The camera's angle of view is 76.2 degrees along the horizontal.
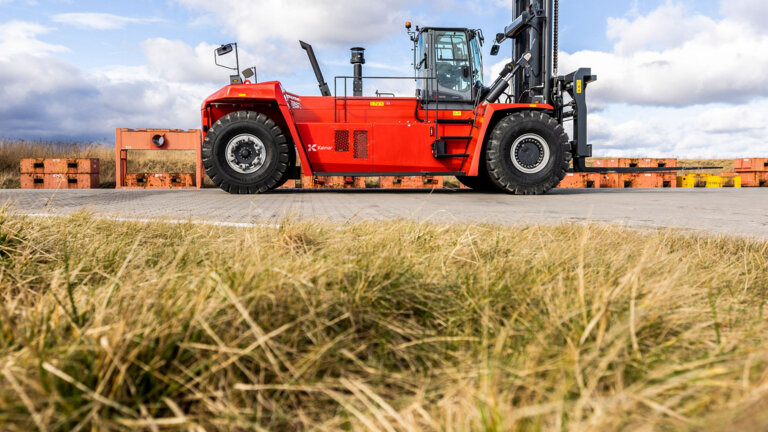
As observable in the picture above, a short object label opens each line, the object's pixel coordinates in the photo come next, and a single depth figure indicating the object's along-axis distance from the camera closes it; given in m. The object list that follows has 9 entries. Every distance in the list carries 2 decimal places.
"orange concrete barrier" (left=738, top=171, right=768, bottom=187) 19.95
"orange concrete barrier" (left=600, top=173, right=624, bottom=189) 18.19
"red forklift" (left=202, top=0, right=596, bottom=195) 8.31
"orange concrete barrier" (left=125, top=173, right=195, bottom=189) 14.21
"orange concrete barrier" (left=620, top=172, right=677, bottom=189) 18.53
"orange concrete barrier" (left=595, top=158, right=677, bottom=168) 19.36
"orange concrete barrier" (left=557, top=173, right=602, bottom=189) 17.19
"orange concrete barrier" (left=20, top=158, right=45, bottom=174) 15.00
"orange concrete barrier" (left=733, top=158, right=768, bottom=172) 19.84
